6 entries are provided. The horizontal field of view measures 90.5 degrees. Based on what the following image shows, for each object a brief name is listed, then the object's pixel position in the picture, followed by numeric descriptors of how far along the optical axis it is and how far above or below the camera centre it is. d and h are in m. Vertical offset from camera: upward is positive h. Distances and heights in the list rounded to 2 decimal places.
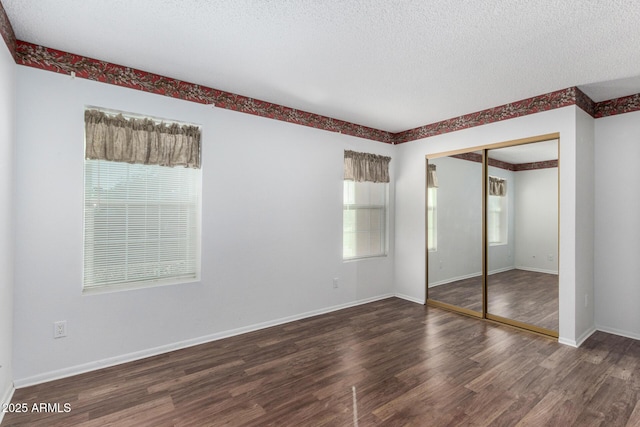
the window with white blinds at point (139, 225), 2.75 -0.10
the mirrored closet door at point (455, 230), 4.11 -0.19
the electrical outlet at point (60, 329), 2.53 -0.93
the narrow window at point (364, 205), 4.52 +0.16
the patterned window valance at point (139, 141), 2.69 +0.67
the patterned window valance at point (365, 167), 4.46 +0.72
